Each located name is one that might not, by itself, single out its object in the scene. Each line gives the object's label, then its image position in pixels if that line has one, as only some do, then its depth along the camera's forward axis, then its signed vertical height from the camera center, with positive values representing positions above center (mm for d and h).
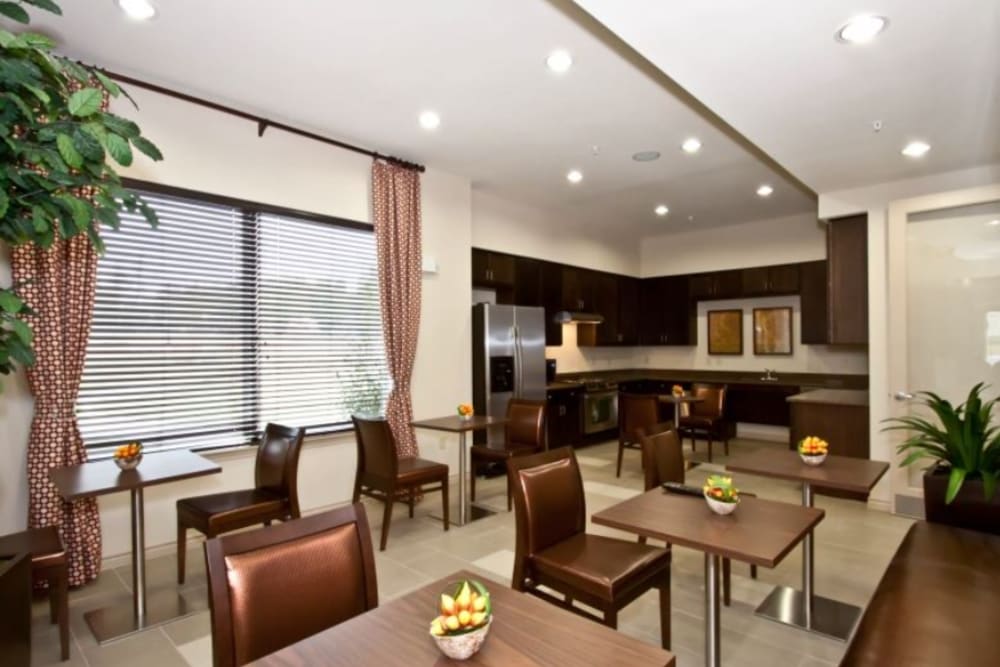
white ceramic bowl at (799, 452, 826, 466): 2869 -677
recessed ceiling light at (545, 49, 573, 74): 3016 +1577
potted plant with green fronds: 2703 -726
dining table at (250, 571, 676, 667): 1184 -717
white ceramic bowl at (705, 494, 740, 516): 2121 -689
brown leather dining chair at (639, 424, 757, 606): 2912 -718
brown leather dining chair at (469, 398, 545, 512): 4574 -865
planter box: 2703 -909
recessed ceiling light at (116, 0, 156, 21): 2605 +1638
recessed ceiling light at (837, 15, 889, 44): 2322 +1351
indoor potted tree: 1629 +625
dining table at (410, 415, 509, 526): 4055 -730
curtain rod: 3354 +1592
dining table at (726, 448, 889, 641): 2592 -1156
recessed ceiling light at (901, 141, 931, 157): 3777 +1319
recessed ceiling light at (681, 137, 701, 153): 4286 +1540
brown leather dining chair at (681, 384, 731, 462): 6145 -940
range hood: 6848 +238
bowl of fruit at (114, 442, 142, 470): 2740 -601
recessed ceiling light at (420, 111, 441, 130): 3829 +1583
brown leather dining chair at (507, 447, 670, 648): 2076 -927
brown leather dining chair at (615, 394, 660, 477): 5570 -853
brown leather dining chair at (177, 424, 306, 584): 2930 -942
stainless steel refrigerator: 5457 -221
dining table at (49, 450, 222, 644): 2535 -900
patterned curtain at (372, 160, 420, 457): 4609 +512
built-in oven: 6859 -959
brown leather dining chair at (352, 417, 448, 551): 3617 -952
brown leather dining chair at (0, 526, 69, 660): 2328 -972
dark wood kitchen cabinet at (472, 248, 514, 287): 5879 +761
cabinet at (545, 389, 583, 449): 6340 -1004
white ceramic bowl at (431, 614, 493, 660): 1176 -680
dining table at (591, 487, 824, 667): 1809 -725
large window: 3363 +85
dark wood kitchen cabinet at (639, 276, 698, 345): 8102 +340
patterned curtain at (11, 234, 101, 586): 2926 -193
